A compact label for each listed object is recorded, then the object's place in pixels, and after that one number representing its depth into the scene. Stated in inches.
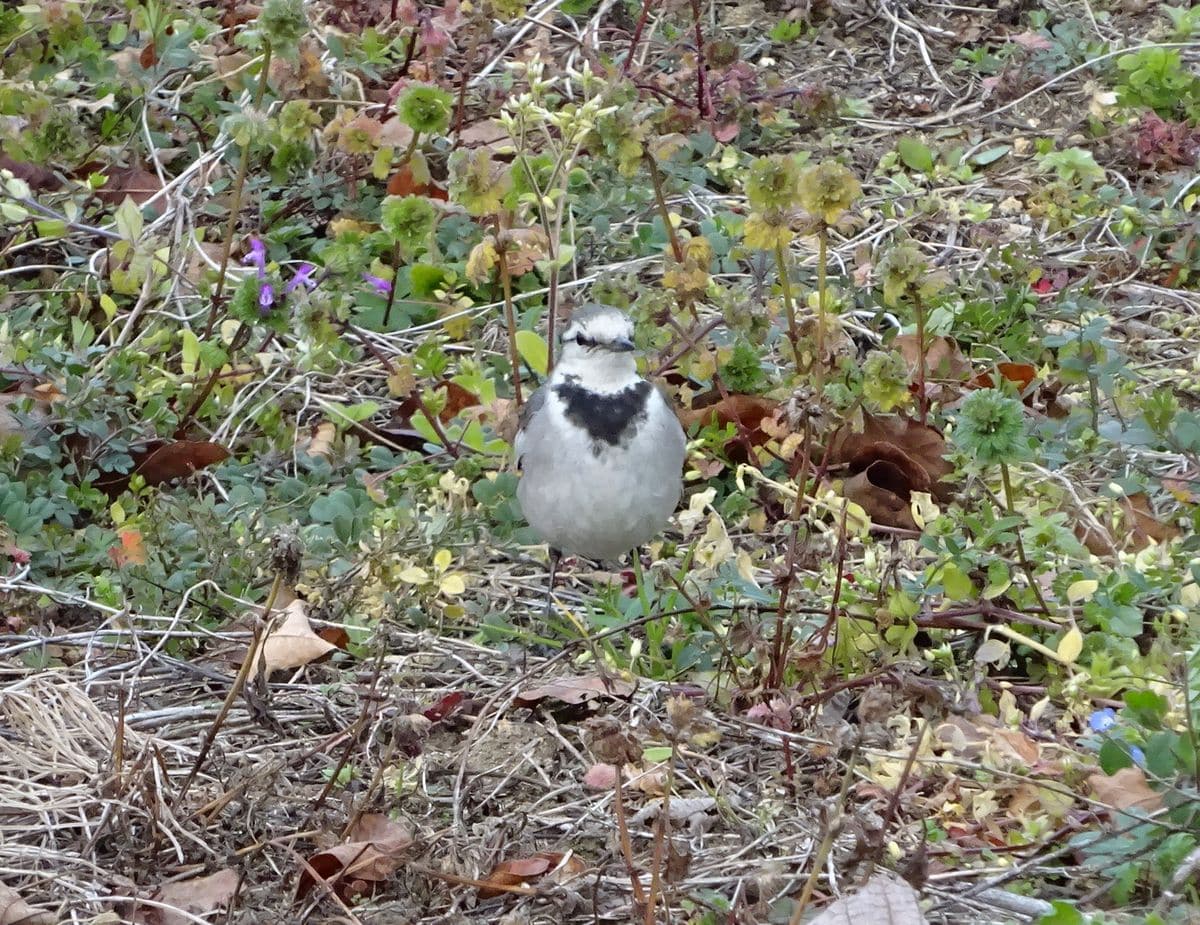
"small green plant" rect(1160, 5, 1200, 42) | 284.4
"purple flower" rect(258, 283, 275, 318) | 190.5
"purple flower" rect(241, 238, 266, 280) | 218.4
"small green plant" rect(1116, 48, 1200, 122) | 274.4
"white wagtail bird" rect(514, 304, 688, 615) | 177.6
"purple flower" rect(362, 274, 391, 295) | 238.5
